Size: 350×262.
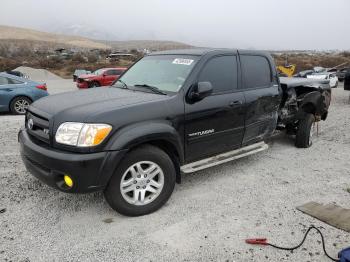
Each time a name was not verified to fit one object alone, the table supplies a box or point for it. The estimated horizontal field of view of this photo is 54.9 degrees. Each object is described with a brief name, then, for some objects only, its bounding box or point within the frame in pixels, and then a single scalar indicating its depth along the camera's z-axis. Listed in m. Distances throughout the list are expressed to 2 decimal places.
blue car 9.94
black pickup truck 3.27
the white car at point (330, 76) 19.99
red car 19.08
